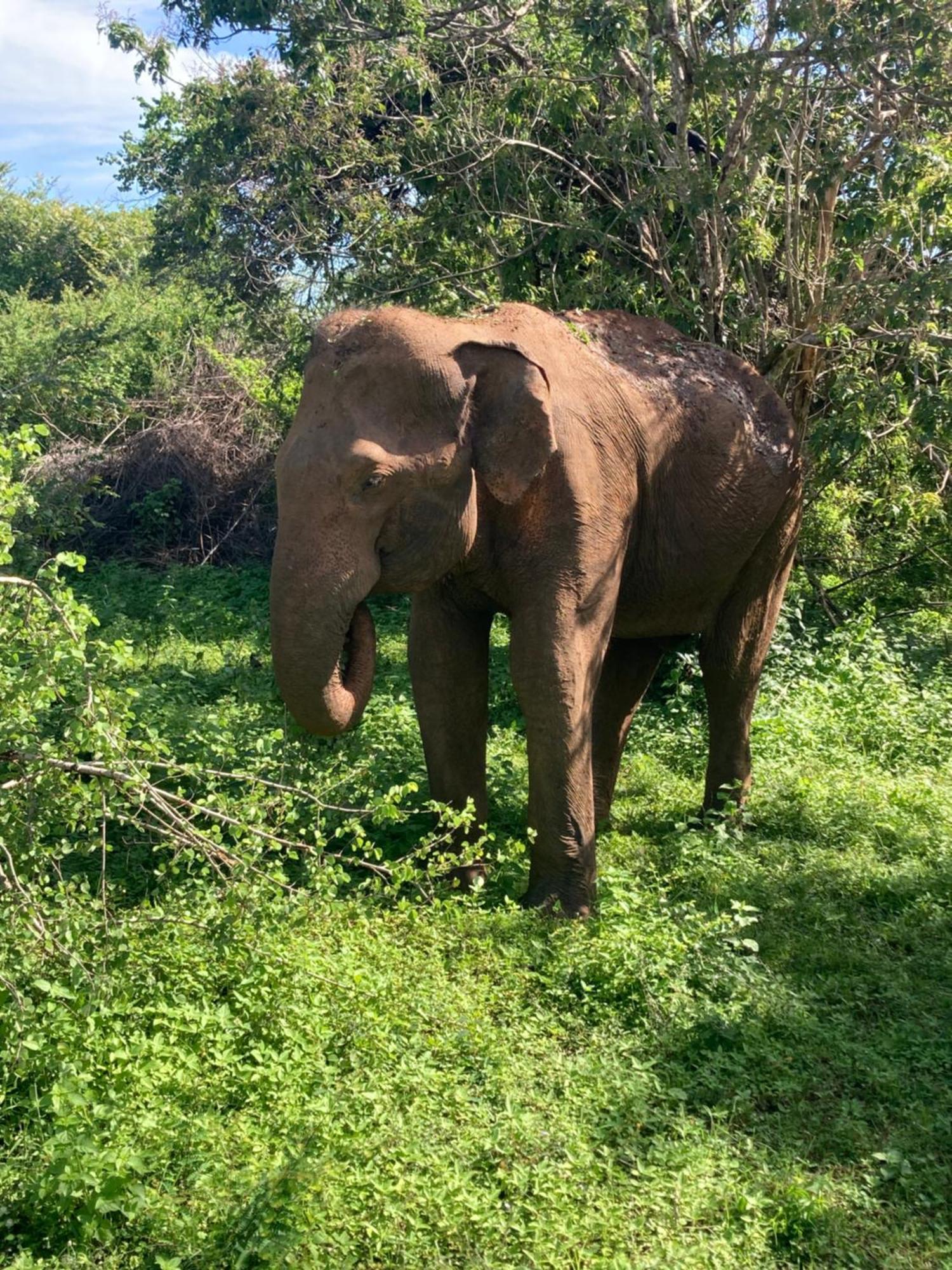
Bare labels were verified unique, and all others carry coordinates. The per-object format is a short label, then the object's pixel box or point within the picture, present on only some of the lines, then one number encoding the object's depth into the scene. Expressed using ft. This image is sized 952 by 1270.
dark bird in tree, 27.04
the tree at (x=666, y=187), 22.79
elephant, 15.49
